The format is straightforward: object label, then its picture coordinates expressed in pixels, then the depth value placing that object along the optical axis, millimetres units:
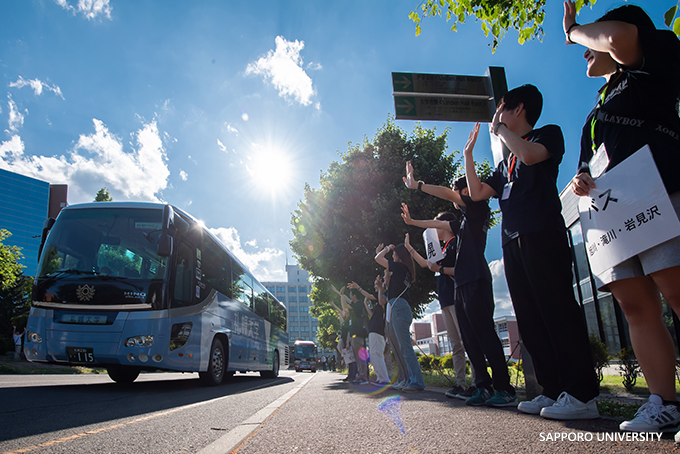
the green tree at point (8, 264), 19500
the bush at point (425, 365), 14883
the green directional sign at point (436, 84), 5225
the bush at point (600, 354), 6168
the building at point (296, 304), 134750
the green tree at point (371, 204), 14211
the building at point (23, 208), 107938
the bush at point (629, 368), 5379
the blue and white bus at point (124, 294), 6102
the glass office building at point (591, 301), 11156
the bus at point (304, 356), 43772
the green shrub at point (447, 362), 19078
